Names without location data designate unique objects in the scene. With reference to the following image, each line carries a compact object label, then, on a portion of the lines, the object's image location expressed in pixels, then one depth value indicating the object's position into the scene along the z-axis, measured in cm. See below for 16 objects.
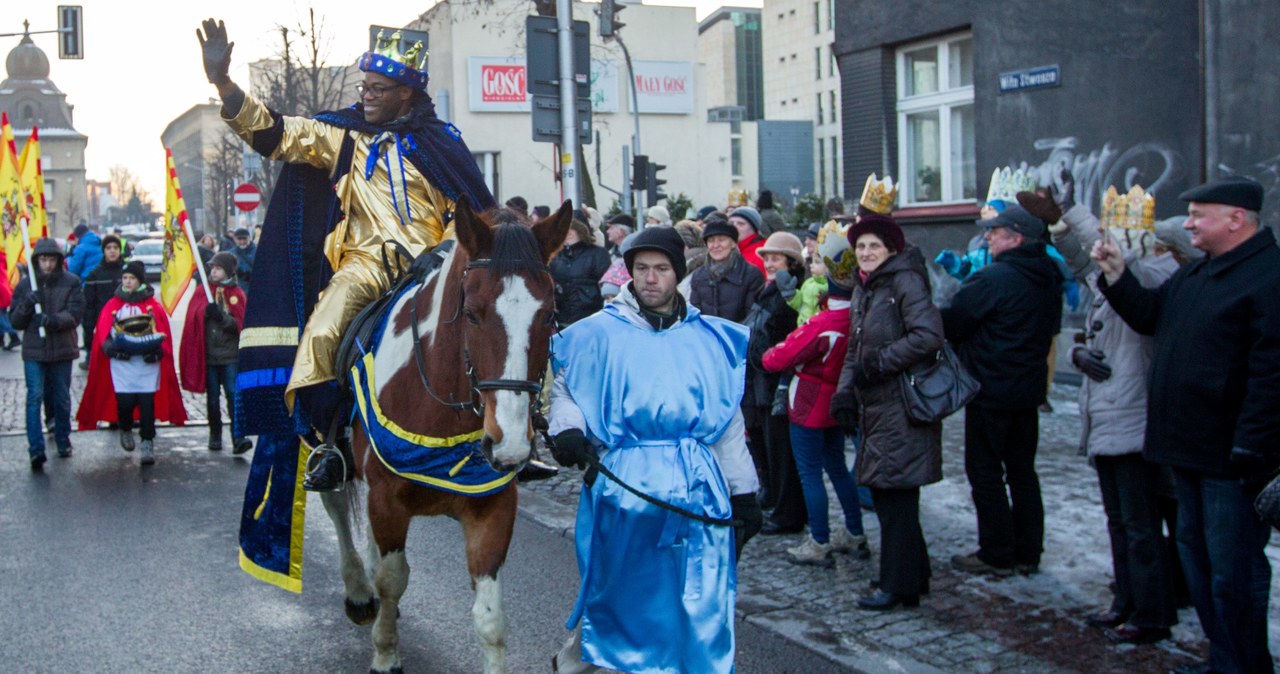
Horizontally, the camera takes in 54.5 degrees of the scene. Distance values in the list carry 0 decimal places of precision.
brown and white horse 414
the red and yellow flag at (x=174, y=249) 1277
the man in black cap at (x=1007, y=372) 660
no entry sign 2512
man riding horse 547
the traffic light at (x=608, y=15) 1873
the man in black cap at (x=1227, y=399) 467
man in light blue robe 426
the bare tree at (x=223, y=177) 4329
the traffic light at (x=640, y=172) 2106
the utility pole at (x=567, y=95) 1163
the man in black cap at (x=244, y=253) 1753
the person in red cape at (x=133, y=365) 1101
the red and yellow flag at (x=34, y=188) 1348
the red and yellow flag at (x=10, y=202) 1355
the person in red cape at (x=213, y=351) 1171
